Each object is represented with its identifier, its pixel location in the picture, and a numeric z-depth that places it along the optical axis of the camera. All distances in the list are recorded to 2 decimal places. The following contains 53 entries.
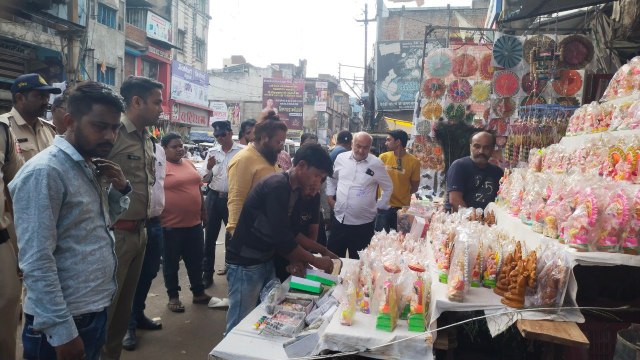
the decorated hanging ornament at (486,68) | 6.98
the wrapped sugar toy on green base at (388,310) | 2.06
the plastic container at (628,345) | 1.58
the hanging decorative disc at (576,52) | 5.54
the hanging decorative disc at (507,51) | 5.86
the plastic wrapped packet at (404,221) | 4.85
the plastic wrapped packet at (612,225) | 1.86
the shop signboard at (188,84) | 24.24
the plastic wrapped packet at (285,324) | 2.40
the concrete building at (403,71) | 23.44
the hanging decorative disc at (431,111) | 7.38
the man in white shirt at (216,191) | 5.07
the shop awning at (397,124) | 19.25
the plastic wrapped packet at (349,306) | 2.11
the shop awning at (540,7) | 5.21
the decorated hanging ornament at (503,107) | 6.08
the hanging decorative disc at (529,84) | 5.75
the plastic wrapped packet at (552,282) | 1.89
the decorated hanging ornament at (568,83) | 5.47
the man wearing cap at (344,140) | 6.06
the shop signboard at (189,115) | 24.64
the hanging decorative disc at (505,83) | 5.98
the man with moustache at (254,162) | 3.56
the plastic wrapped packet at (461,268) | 2.01
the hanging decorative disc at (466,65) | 7.00
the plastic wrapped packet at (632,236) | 1.84
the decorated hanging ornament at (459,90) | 7.07
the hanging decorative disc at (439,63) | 7.18
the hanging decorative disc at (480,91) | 6.94
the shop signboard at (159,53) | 22.30
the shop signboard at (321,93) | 37.54
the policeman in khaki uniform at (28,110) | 3.17
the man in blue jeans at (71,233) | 1.64
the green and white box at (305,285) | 2.92
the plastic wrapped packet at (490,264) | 2.17
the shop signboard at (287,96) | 35.72
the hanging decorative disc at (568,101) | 5.41
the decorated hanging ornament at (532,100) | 5.71
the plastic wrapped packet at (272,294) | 2.70
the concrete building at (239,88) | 42.56
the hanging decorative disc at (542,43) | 5.73
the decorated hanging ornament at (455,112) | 7.11
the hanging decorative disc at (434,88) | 7.27
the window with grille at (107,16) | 18.61
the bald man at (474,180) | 4.04
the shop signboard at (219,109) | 32.84
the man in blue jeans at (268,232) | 2.60
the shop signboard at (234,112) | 41.59
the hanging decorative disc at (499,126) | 6.21
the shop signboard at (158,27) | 21.78
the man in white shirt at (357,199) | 4.54
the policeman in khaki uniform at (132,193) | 2.83
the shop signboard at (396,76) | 23.48
